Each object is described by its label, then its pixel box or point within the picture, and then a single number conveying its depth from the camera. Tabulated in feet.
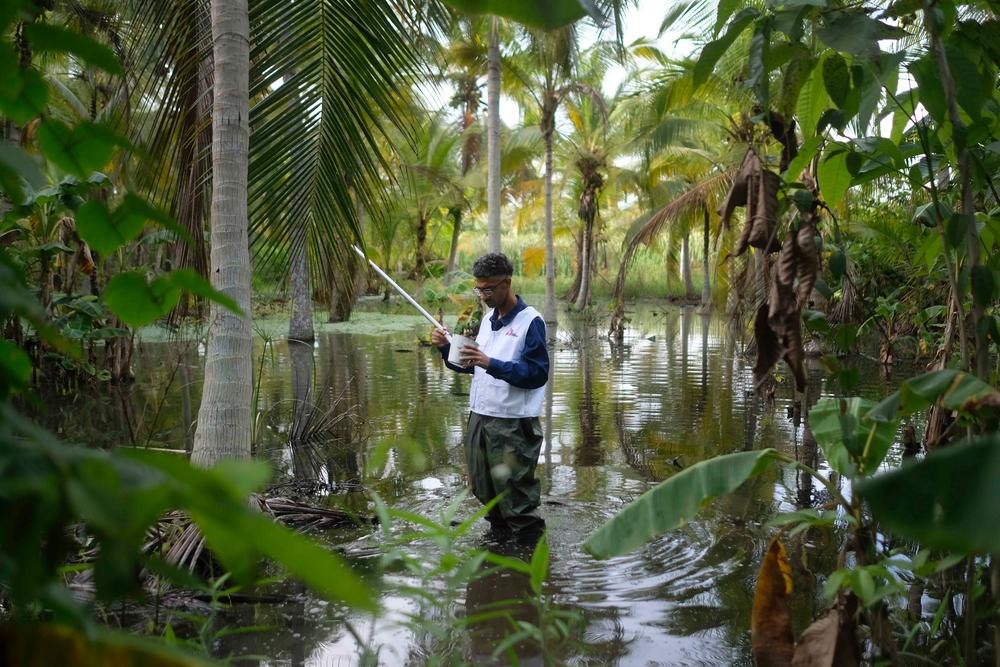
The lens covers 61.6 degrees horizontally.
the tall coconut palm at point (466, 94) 59.67
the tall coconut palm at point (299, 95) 15.85
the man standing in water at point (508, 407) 14.55
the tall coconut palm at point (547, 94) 63.52
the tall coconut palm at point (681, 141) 45.27
